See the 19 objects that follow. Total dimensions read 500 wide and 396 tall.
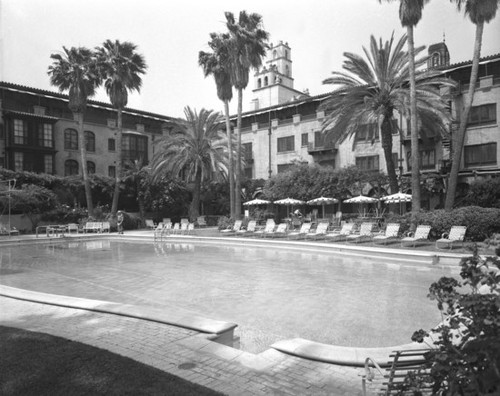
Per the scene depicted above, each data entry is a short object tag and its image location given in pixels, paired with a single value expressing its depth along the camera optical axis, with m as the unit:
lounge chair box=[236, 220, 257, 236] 24.59
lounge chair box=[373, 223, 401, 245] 17.84
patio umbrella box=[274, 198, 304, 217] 30.92
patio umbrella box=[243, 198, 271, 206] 32.99
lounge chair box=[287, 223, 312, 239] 21.39
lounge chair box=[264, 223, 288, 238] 22.66
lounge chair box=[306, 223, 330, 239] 20.95
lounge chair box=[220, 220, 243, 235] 25.81
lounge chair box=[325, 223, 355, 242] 19.78
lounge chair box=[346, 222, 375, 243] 19.09
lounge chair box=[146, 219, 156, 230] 30.15
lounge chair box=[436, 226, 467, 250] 15.37
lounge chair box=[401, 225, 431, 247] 16.83
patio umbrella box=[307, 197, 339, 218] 29.59
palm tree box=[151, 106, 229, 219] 34.19
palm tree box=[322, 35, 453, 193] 24.73
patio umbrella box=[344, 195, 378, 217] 27.05
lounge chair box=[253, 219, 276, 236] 23.57
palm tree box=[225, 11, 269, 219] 28.83
